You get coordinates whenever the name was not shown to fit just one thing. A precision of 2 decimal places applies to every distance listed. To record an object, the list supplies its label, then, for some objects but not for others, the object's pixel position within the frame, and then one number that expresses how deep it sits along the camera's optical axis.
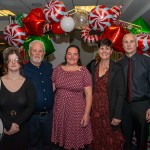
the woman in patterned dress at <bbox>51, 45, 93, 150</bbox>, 2.35
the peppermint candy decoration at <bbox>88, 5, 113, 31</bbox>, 2.94
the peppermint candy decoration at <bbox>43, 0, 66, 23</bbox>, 3.06
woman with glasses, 2.03
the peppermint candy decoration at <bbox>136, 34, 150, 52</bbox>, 3.03
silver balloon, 3.41
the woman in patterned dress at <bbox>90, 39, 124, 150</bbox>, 2.37
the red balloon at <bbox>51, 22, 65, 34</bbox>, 3.28
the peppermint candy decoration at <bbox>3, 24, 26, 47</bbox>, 3.21
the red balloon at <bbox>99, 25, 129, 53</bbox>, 3.03
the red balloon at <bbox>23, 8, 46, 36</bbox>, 3.13
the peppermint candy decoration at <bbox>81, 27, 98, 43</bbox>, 3.53
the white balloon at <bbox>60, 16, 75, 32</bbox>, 3.13
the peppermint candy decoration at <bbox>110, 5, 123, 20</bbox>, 3.21
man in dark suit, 2.41
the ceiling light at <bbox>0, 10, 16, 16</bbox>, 5.69
